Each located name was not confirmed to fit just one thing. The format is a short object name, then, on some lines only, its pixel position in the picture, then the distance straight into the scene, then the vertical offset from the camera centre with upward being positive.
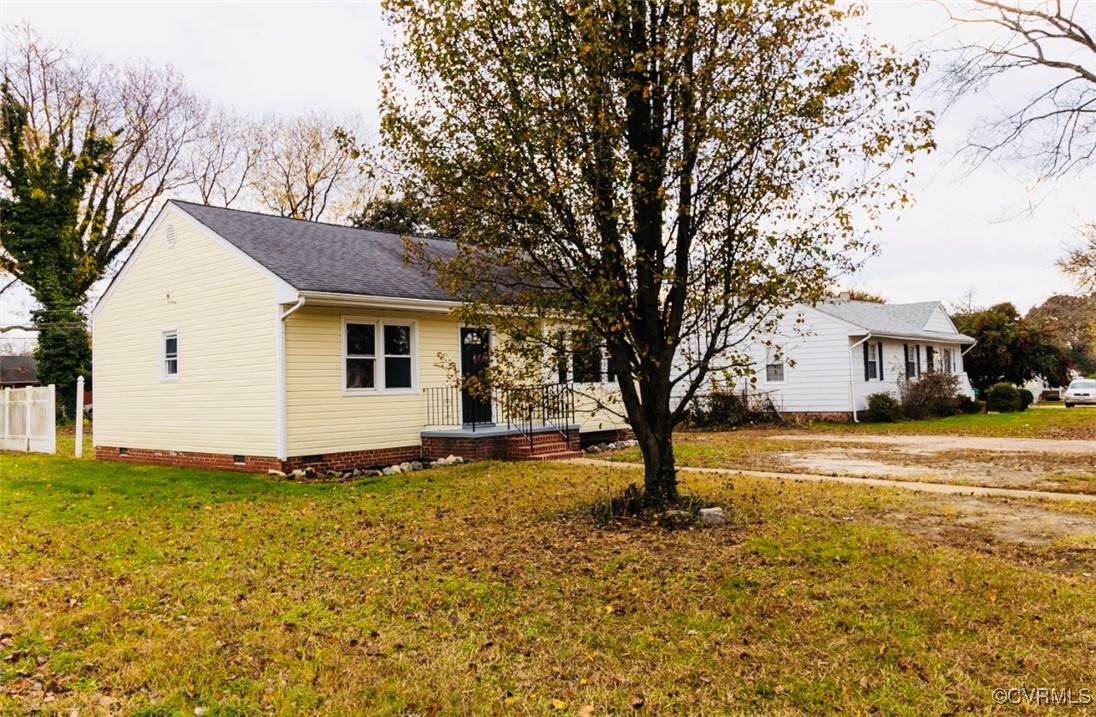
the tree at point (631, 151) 7.26 +2.36
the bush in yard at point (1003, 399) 29.27 -0.60
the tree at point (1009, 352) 33.38 +1.37
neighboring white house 24.83 +0.92
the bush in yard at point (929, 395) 25.78 -0.35
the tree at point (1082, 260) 24.73 +3.96
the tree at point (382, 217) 30.54 +7.76
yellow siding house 13.08 +0.85
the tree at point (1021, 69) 12.83 +5.28
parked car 33.34 -0.57
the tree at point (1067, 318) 32.73 +2.94
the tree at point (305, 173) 35.78 +10.92
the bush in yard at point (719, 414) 23.98 -0.72
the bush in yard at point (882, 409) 24.69 -0.74
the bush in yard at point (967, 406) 28.65 -0.83
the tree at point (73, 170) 27.12 +9.45
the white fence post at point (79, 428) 16.64 -0.45
